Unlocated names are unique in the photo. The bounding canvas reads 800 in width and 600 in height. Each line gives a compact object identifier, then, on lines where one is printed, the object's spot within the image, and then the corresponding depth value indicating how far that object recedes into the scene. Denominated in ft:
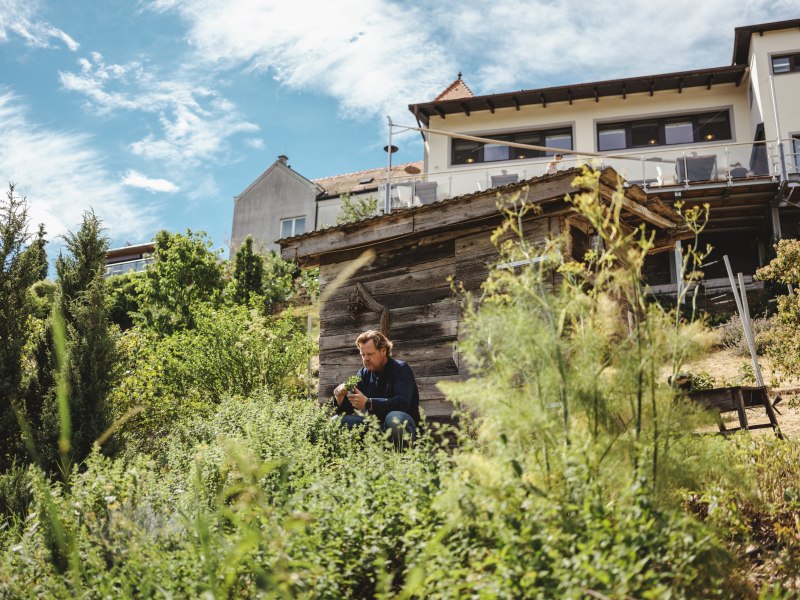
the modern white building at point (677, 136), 56.95
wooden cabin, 22.88
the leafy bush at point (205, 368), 33.09
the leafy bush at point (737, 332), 45.32
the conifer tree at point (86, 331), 25.55
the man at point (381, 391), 18.92
